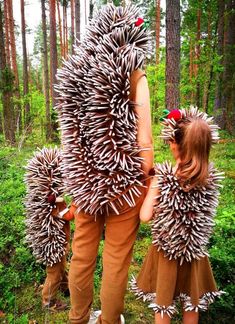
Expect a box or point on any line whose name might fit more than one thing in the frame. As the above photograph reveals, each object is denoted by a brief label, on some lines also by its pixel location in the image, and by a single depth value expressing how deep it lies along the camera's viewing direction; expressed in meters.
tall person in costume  2.02
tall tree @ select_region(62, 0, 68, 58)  22.10
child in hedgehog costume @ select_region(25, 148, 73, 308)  2.71
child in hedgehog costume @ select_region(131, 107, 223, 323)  2.12
